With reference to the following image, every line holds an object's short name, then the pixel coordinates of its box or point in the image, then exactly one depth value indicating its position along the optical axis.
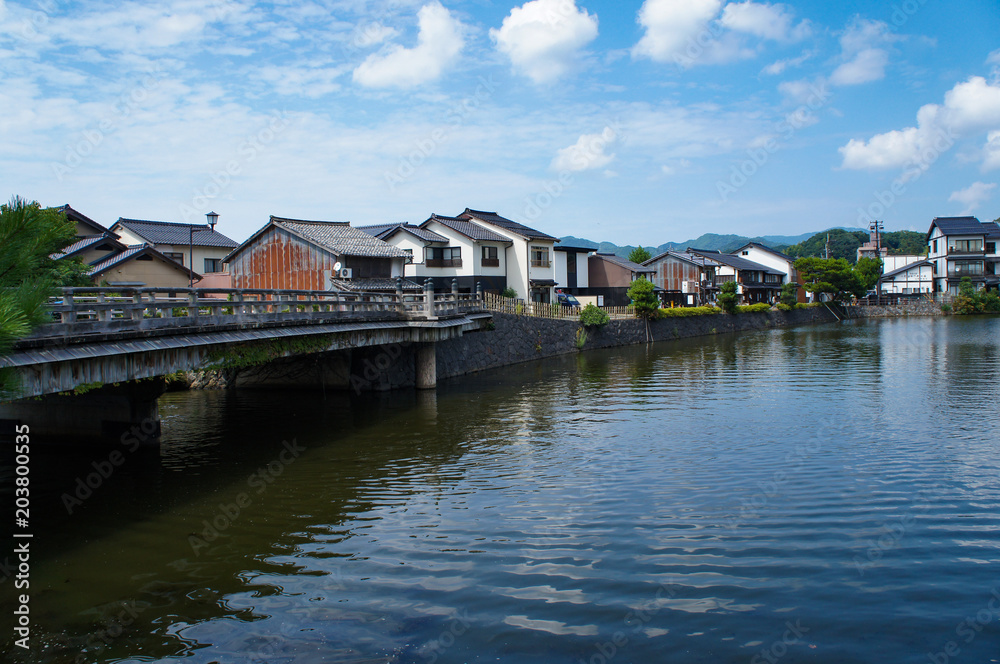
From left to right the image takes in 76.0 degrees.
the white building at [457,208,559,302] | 53.75
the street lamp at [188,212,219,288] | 52.28
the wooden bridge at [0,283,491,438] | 12.18
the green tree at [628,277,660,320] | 56.06
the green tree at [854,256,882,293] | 95.44
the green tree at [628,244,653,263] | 83.25
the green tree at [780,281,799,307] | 78.50
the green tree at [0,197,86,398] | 6.24
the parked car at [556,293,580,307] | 56.59
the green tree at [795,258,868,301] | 84.69
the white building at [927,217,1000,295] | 84.19
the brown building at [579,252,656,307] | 66.06
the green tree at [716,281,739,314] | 68.00
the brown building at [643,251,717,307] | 77.06
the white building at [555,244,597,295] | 60.81
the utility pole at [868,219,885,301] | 108.71
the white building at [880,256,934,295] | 92.62
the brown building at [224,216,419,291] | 37.91
